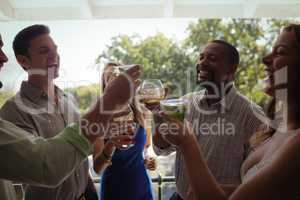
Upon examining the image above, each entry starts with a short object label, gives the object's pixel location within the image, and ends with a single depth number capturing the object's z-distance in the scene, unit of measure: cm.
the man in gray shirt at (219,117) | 178
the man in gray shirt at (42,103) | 152
